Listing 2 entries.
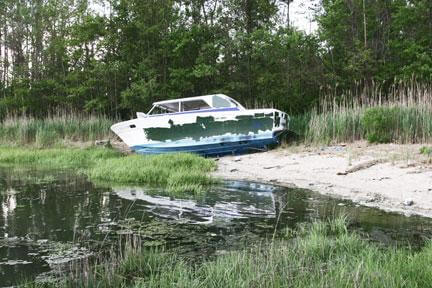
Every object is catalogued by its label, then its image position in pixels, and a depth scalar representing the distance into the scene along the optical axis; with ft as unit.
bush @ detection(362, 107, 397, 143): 42.55
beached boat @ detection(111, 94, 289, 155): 50.31
